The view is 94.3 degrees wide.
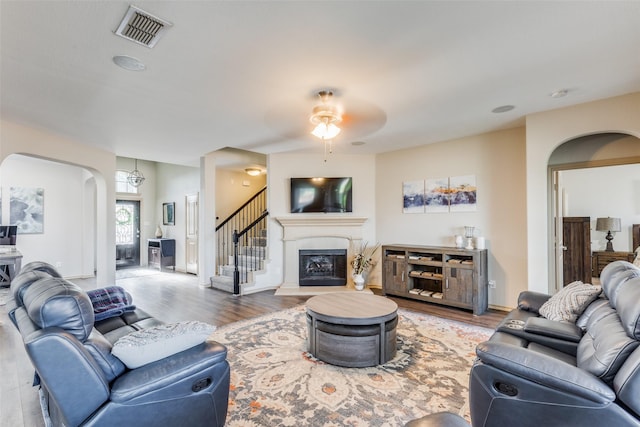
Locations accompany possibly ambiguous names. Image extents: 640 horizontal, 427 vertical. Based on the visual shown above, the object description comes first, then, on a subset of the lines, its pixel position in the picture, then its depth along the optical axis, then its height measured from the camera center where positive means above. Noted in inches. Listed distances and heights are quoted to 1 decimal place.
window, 339.0 +41.8
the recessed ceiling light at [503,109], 140.5 +52.4
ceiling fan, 131.0 +52.3
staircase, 225.9 -28.1
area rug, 82.0 -54.2
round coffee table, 107.0 -43.2
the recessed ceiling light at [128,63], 97.7 +53.3
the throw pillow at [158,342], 59.2 -25.7
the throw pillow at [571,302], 92.2 -27.8
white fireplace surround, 234.8 -13.8
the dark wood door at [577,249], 204.5 -23.1
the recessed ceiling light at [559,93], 123.6 +52.2
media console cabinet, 172.2 -36.5
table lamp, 224.8 -7.6
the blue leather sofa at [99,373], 51.5 -30.2
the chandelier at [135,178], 284.8 +39.9
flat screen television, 232.7 +18.6
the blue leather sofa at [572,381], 52.9 -31.7
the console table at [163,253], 322.6 -37.0
